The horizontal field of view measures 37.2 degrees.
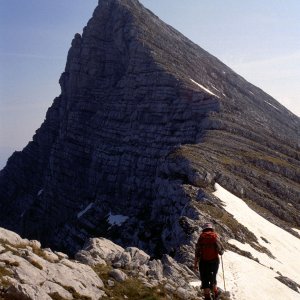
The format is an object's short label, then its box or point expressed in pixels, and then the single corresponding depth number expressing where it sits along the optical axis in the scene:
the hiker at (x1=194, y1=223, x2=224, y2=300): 18.72
